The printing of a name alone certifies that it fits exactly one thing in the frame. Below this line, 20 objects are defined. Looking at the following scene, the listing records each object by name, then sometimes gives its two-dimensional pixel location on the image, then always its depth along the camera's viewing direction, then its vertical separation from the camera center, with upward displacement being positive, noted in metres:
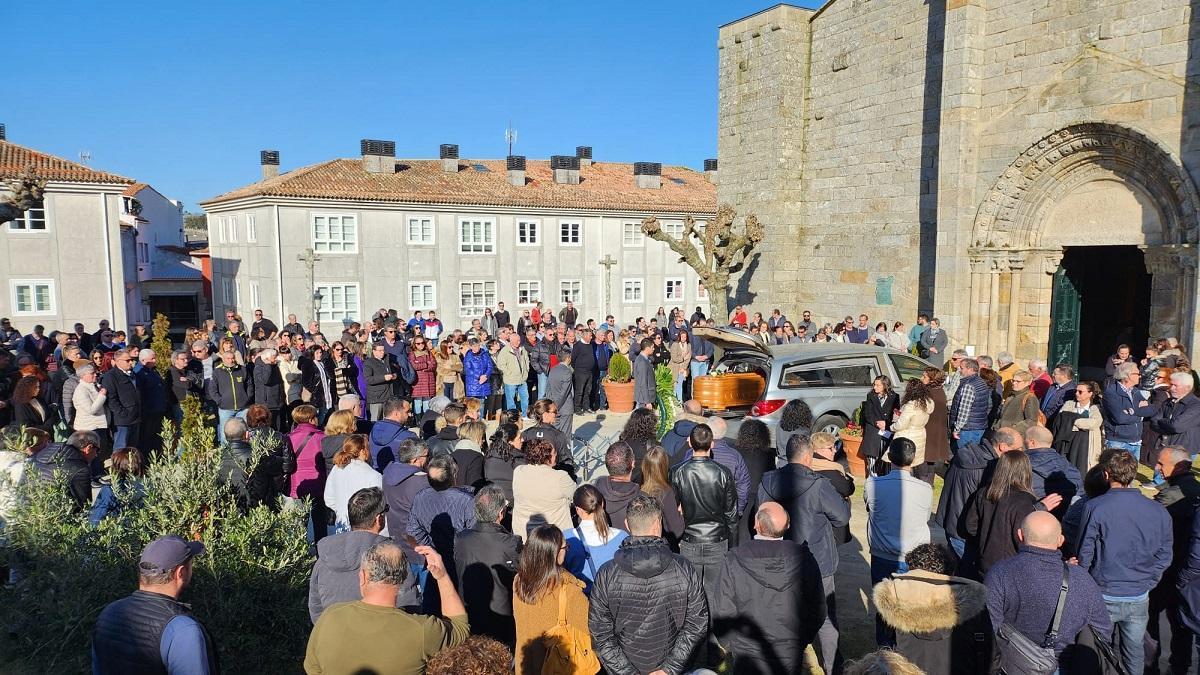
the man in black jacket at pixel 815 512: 5.42 -1.60
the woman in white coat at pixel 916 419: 8.12 -1.43
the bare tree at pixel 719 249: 19.45 +0.73
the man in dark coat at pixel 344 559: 4.51 -1.61
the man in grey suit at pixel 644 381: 13.59 -1.79
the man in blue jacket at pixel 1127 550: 4.81 -1.66
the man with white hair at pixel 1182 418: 7.93 -1.39
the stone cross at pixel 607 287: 34.04 -0.40
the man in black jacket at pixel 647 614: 4.05 -1.73
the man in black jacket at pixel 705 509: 5.45 -1.60
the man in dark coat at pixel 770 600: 4.26 -1.75
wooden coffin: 11.40 -1.63
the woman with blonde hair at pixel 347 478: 5.99 -1.53
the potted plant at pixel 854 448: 9.95 -2.14
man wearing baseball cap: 3.41 -1.56
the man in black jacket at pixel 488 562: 4.71 -1.70
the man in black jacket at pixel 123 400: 9.52 -1.51
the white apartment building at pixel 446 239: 29.31 +1.53
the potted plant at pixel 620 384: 14.34 -1.94
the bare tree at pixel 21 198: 10.99 +1.08
